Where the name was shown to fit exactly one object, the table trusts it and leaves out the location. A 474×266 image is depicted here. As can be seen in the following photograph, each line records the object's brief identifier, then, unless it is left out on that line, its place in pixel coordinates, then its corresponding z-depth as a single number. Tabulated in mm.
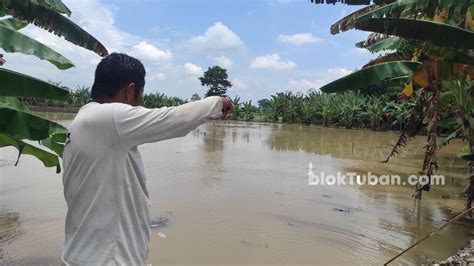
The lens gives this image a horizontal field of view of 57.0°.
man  1713
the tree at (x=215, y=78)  52719
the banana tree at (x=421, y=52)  4582
